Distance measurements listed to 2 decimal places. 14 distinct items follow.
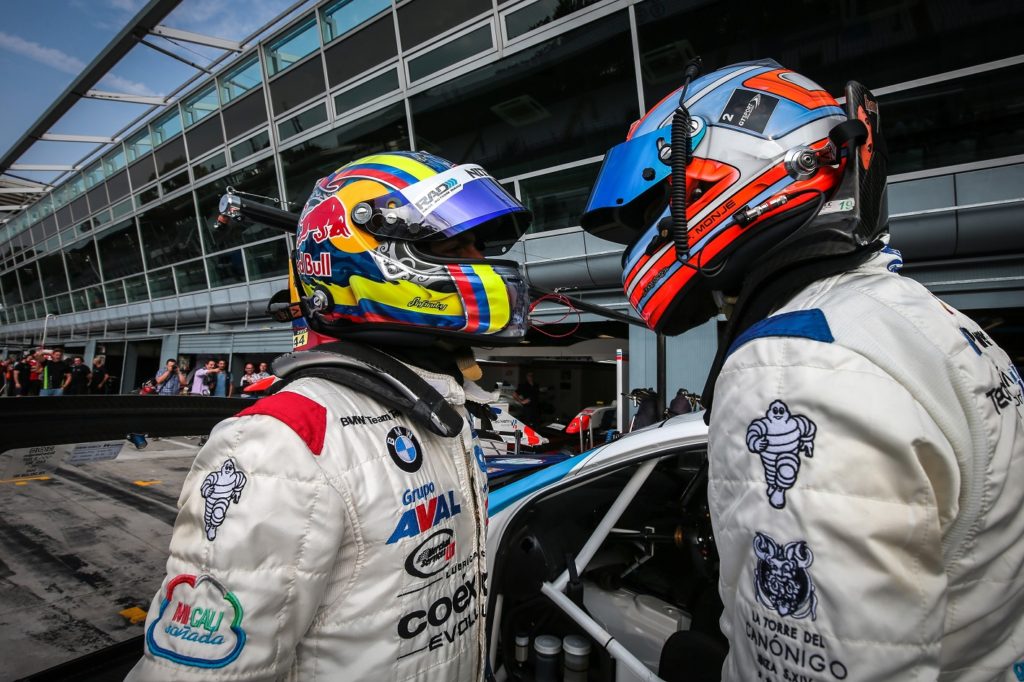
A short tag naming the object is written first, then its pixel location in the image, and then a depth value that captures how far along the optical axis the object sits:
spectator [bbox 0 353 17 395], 12.11
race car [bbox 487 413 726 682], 1.93
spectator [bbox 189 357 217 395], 12.74
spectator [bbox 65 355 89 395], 11.29
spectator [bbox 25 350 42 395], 11.87
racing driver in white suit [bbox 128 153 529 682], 0.87
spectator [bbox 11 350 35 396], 11.56
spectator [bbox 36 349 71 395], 9.97
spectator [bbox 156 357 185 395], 12.96
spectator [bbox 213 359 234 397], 13.44
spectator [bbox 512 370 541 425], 10.79
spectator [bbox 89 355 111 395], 11.21
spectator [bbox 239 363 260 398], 11.23
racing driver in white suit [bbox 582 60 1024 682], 0.70
